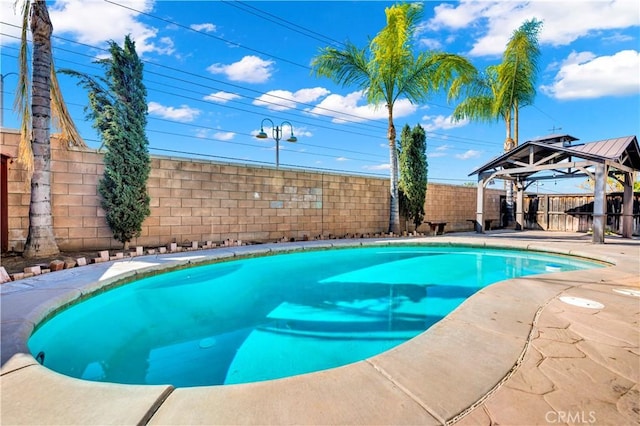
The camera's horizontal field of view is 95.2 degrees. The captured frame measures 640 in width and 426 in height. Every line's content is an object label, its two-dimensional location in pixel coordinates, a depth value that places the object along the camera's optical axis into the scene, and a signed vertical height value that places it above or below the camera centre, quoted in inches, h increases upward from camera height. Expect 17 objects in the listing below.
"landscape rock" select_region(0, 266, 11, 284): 145.4 -35.2
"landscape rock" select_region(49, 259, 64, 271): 173.0 -34.8
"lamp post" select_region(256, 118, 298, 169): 479.8 +130.9
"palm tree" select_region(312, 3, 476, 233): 358.0 +185.6
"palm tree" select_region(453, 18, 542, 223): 469.1 +218.7
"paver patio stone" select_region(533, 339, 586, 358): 71.5 -34.6
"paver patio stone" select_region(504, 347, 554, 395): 57.1 -34.4
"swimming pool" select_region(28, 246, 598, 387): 91.4 -48.7
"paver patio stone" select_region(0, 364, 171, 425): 48.8 -35.7
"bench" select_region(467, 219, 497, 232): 488.3 -16.7
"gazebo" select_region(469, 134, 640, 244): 314.2 +60.7
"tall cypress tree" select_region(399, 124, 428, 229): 414.9 +58.0
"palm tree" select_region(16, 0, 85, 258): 192.5 +54.6
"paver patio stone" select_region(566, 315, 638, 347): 79.8 -34.6
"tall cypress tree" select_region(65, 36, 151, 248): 233.0 +58.2
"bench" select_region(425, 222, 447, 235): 430.9 -23.9
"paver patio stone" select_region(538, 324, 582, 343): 80.1 -34.5
